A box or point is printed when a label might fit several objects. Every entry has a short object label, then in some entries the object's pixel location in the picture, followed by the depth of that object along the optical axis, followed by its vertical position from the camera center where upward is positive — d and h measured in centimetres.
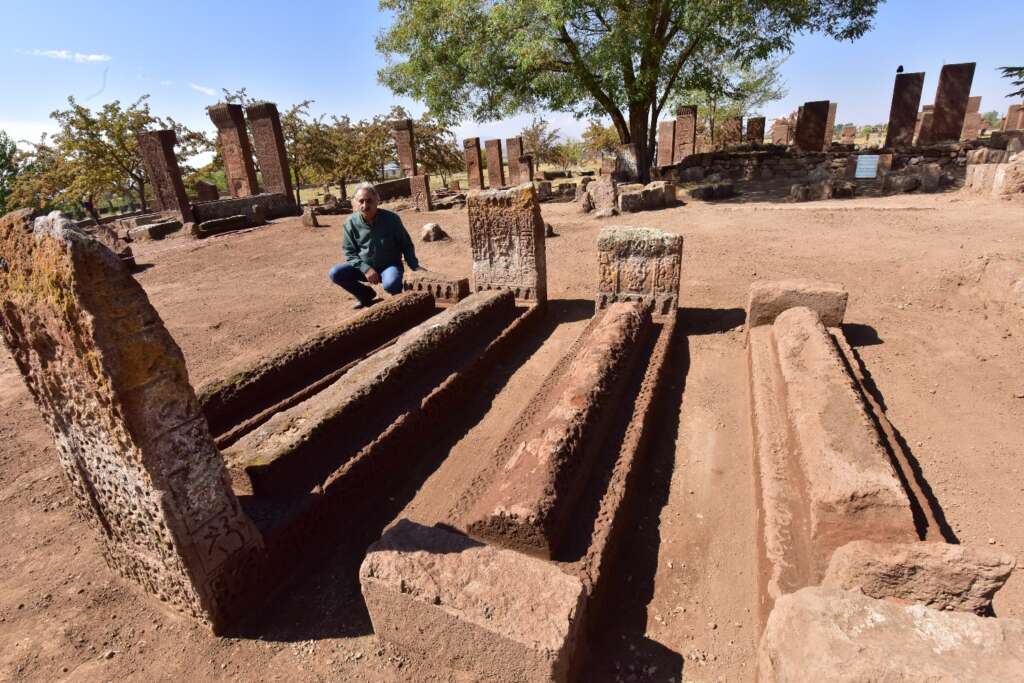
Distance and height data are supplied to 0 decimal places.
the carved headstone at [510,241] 511 -64
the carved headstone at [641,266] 464 -89
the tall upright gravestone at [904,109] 1623 +121
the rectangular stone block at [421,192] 1485 -27
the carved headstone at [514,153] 2038 +87
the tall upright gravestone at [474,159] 1839 +67
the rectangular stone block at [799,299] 415 -113
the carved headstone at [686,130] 1995 +127
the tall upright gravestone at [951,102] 1570 +130
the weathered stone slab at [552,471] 213 -133
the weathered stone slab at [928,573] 160 -133
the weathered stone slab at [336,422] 258 -126
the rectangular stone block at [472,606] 158 -134
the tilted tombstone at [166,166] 1363 +89
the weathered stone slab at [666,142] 2139 +94
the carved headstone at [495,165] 1917 +45
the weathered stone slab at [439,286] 555 -111
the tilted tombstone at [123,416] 156 -71
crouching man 542 -68
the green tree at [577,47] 1213 +307
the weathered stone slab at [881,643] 122 -121
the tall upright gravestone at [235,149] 1486 +136
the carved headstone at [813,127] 1773 +90
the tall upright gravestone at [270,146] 1523 +138
